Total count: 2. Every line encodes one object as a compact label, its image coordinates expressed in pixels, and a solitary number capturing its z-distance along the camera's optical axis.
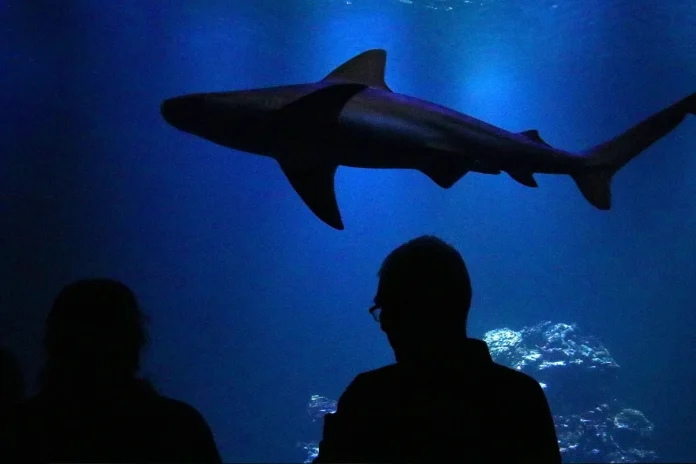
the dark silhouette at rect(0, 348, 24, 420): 2.28
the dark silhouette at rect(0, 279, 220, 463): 1.75
